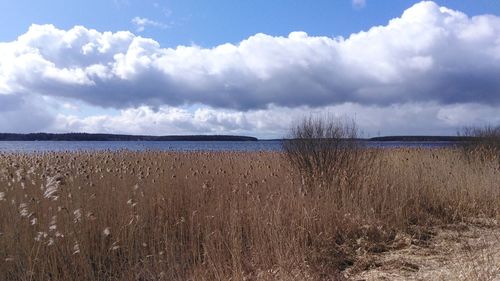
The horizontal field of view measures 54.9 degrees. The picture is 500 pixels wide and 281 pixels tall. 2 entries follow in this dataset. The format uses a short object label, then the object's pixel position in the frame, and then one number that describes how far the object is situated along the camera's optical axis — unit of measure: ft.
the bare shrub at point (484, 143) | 55.11
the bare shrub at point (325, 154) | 32.07
